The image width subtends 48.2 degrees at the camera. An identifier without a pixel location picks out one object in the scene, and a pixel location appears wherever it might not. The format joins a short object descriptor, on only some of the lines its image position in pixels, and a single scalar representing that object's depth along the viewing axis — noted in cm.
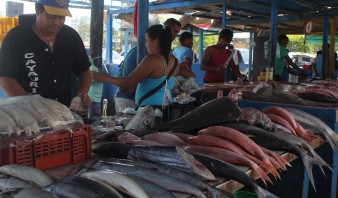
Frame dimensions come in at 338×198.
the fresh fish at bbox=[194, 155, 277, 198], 234
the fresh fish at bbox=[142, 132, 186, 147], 287
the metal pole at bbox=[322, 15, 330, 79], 1112
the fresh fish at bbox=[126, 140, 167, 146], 271
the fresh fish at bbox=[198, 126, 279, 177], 273
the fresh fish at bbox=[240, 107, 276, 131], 340
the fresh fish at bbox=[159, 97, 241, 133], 328
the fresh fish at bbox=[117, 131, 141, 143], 286
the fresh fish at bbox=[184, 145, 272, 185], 257
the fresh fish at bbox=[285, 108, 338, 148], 380
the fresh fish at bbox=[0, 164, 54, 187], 196
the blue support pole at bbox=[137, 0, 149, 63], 545
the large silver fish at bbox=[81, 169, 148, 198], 190
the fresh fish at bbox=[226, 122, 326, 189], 305
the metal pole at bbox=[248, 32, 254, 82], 1715
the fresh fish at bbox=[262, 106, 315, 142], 365
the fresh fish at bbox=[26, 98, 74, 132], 229
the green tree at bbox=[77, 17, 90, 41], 4710
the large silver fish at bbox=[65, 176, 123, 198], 183
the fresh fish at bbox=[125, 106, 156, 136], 328
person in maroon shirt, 770
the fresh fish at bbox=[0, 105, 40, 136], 219
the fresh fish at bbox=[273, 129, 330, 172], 323
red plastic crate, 212
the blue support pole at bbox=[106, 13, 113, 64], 1246
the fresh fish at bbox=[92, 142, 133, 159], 255
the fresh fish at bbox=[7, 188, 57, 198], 167
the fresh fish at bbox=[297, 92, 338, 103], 471
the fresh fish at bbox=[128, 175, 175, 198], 194
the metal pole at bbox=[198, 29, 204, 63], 1560
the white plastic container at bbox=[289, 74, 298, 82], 1070
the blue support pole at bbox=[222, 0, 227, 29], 964
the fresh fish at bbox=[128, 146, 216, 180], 223
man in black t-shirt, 342
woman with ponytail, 423
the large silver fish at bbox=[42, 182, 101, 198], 179
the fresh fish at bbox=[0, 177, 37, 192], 189
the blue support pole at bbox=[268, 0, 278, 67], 913
